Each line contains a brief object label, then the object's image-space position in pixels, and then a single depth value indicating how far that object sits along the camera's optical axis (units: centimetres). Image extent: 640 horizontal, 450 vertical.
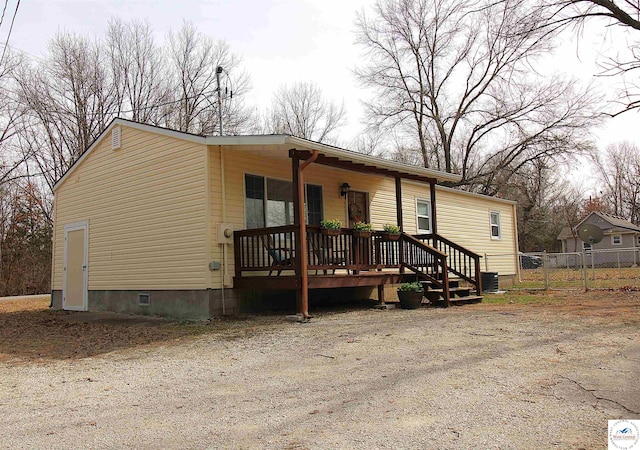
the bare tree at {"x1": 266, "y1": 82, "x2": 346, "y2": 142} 3238
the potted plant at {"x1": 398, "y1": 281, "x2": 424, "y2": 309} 1020
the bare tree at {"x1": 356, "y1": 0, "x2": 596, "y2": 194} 2688
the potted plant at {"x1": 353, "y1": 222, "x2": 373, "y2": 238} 1019
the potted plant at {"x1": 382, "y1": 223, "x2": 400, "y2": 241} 1087
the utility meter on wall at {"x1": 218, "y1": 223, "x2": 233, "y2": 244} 957
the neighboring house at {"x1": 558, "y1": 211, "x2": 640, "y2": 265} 3800
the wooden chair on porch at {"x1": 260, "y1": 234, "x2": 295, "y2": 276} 931
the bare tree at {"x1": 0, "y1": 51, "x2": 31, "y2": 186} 2123
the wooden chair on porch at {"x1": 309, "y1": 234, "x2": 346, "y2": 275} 945
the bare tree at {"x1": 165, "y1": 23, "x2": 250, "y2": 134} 2661
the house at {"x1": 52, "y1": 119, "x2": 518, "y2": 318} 950
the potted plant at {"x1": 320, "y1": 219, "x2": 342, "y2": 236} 940
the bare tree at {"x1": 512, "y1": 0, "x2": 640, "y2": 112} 1026
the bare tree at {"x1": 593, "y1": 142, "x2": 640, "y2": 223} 4550
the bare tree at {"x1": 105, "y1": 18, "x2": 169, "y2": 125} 2616
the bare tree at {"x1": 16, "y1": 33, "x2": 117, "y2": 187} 2308
